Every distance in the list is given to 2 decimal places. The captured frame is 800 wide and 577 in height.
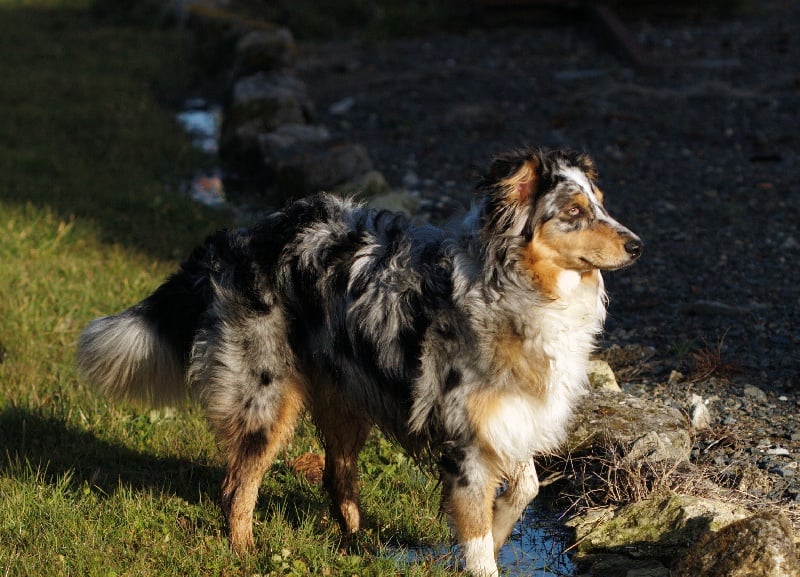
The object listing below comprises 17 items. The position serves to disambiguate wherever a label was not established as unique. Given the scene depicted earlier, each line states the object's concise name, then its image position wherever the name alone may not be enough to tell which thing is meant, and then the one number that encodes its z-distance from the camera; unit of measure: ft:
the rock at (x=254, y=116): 68.95
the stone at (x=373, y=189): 54.08
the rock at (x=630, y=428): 31.22
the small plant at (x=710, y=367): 36.27
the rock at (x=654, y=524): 27.94
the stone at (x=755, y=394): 34.91
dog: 24.35
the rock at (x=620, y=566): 27.96
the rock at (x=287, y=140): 62.44
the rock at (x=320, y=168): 57.62
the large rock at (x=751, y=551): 23.29
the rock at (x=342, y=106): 81.25
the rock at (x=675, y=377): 36.63
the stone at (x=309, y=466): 33.65
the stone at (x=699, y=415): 33.30
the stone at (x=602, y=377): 35.50
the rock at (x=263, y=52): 87.56
